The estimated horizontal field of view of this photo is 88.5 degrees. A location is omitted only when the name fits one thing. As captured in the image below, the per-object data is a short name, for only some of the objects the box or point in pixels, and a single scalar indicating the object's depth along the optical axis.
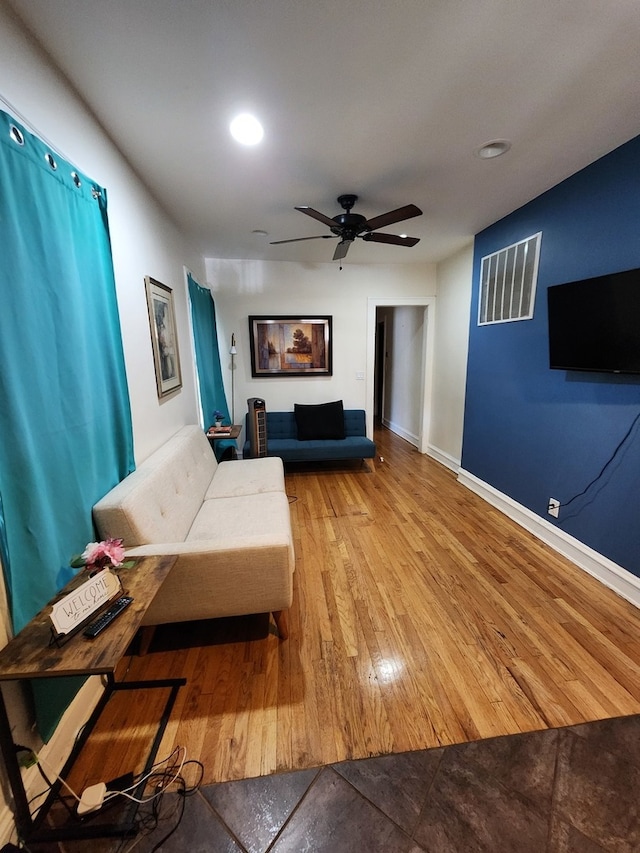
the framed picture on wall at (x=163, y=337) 2.26
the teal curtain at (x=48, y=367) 1.02
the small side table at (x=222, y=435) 3.32
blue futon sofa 3.97
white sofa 1.47
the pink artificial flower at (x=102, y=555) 1.20
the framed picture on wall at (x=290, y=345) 4.32
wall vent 2.66
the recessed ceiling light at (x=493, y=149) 1.88
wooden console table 0.89
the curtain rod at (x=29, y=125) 1.10
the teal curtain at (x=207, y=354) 3.27
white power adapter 1.04
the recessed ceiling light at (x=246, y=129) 1.68
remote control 1.00
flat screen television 1.84
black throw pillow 4.28
